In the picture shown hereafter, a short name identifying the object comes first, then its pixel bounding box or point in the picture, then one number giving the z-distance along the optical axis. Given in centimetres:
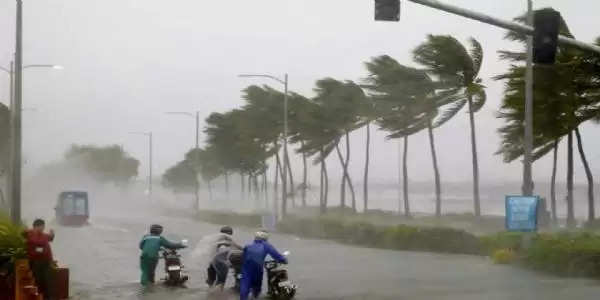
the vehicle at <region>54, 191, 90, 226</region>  5936
